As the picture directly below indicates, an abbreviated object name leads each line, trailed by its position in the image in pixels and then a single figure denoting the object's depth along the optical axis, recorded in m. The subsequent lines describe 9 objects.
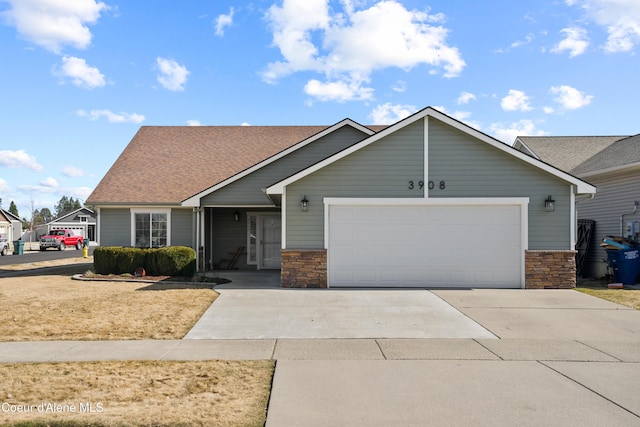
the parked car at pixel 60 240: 39.12
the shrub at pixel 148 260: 15.04
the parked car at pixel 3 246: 33.72
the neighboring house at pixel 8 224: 48.84
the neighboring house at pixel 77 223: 61.53
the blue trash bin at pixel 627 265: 14.38
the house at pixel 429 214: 12.52
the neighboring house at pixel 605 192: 15.57
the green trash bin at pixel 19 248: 34.00
